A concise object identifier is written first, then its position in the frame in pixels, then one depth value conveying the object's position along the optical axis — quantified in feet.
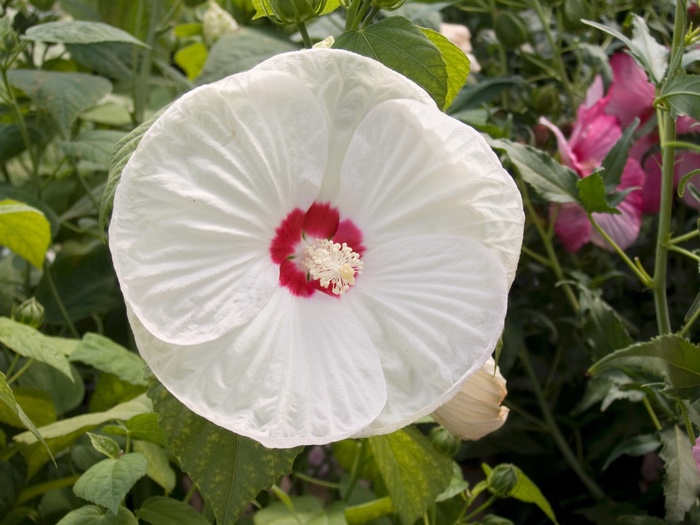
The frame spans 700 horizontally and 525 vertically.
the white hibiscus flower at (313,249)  1.38
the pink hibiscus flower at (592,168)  2.73
